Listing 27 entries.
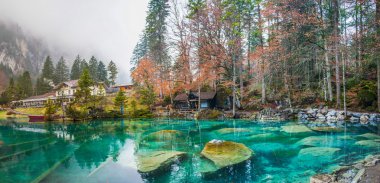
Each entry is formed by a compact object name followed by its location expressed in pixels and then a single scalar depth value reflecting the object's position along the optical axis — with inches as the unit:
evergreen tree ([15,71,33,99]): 2691.9
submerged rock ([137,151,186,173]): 390.3
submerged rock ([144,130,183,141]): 676.7
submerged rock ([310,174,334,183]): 257.9
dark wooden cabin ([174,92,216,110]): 1441.9
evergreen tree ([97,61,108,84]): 2996.3
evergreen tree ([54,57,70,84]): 3110.2
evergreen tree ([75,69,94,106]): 1499.8
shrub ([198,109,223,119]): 1181.5
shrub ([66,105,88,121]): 1471.5
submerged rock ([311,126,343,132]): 686.8
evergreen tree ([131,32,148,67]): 2415.1
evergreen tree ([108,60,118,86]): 2974.9
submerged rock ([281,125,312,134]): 692.6
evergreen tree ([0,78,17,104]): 2556.6
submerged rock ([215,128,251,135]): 745.8
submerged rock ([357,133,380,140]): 548.3
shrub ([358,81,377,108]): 865.5
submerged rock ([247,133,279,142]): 619.5
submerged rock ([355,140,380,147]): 481.7
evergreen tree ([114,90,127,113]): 1503.4
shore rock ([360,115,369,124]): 809.4
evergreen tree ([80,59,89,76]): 3129.9
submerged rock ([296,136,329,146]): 528.5
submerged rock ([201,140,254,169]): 404.4
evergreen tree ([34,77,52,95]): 2840.1
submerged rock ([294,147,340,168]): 388.8
